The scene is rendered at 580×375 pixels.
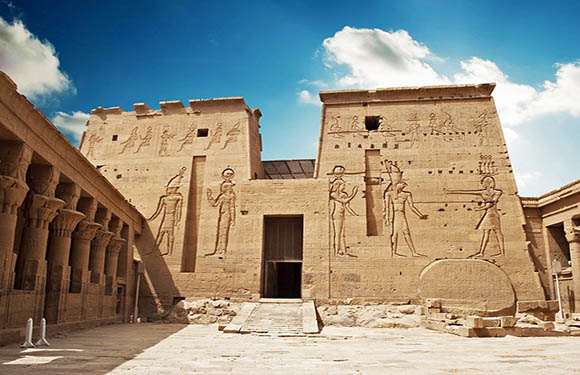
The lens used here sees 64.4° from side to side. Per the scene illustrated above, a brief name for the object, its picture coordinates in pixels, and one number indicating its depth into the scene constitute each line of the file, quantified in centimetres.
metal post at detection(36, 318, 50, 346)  868
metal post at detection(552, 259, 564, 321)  1579
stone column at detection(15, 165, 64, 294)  1030
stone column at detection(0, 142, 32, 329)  902
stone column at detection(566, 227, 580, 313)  1570
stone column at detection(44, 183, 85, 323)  1150
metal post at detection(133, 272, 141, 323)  1684
